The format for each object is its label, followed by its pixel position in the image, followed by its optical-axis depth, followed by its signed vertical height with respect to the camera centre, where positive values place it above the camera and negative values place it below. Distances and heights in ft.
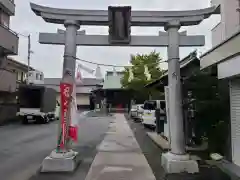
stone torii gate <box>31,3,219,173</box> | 15.81 +5.95
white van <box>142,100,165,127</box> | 38.32 -2.68
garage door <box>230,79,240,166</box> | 15.64 -1.42
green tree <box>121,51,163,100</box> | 65.92 +10.60
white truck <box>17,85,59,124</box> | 48.34 -0.97
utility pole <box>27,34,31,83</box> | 70.21 +21.15
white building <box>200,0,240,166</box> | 14.20 +2.87
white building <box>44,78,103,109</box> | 107.40 +5.28
